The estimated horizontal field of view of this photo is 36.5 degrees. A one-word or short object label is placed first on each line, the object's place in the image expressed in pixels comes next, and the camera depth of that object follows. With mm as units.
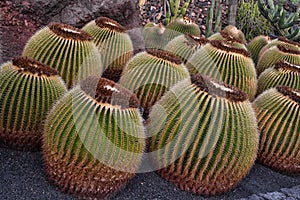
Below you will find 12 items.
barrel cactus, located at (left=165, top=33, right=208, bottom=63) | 3963
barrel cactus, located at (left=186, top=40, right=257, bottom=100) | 3391
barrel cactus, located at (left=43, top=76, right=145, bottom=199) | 2193
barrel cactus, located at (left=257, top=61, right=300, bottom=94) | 3631
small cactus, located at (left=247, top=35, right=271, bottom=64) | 5248
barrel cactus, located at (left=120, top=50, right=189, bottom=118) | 3074
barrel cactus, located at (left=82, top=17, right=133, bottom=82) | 3742
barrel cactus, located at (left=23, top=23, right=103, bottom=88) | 3043
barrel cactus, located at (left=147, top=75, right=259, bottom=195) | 2432
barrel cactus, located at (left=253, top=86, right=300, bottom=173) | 2879
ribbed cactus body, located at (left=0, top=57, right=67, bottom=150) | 2479
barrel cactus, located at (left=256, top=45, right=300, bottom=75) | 4242
